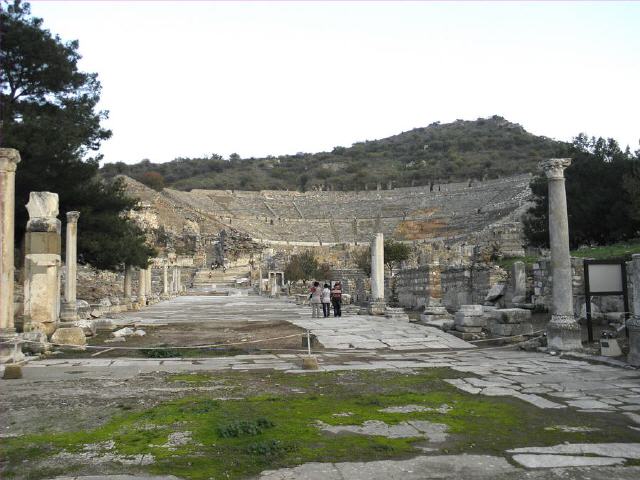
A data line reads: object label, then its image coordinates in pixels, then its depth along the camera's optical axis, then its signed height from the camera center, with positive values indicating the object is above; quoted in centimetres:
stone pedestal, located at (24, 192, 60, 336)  1162 +25
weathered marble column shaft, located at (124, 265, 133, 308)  2738 -56
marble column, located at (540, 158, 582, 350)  1043 -1
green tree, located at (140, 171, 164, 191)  9838 +1620
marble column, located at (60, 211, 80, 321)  1408 +19
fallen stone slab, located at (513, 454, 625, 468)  415 -143
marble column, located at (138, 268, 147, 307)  3094 -54
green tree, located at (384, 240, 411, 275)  4131 +115
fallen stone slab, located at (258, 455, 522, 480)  389 -140
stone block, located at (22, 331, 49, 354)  1074 -128
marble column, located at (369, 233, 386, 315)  2000 -26
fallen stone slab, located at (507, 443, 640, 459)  441 -144
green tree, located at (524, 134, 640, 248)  2761 +335
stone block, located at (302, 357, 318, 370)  884 -143
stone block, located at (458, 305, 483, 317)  1360 -102
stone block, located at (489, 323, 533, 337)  1288 -139
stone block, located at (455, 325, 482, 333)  1335 -142
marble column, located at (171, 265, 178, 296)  4762 -70
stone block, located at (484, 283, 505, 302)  1923 -83
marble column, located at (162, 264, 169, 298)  4134 -73
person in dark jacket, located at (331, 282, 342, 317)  1984 -103
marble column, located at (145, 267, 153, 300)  3291 -49
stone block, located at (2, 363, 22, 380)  804 -136
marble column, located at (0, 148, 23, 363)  939 +36
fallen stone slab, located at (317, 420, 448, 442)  489 -141
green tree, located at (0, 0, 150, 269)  2016 +514
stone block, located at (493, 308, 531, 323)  1294 -108
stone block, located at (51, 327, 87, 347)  1152 -125
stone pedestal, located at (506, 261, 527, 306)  1788 -51
